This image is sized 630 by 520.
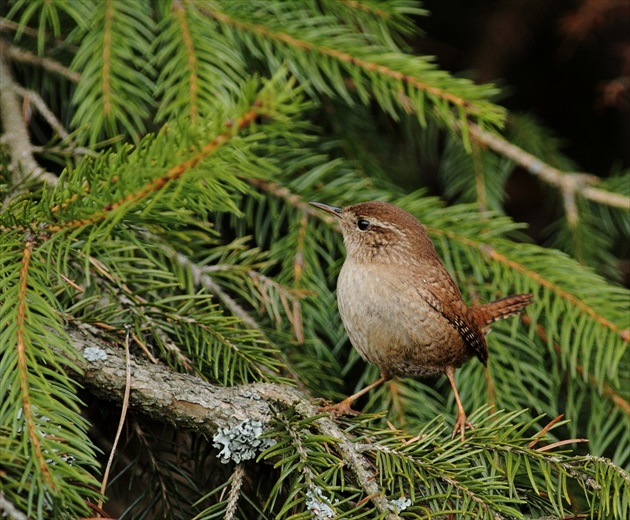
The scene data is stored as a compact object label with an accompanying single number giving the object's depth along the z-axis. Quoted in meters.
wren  4.59
